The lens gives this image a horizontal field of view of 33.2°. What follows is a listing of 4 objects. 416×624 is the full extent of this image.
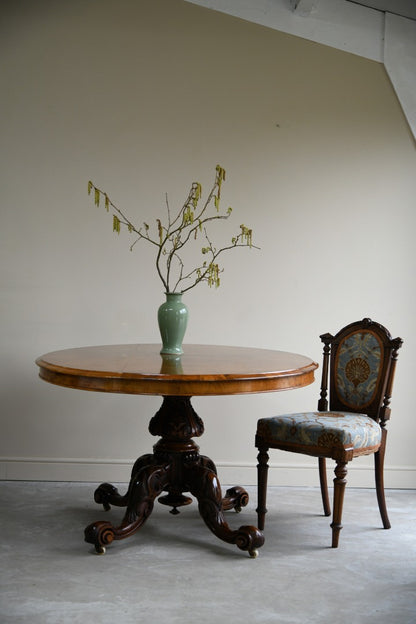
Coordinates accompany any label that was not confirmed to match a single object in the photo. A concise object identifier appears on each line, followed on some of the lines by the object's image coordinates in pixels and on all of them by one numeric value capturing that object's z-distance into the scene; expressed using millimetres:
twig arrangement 3955
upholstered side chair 2947
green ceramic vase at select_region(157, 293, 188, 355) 3090
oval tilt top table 2543
